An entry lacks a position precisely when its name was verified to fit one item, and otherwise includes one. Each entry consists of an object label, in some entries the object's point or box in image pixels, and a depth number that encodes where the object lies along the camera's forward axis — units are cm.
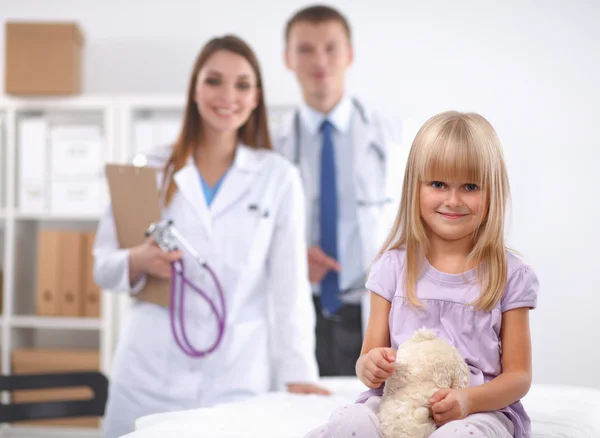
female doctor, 300
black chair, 294
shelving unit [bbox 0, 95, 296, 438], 443
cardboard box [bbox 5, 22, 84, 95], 440
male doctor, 358
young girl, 217
